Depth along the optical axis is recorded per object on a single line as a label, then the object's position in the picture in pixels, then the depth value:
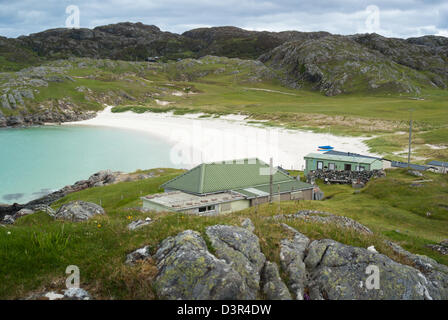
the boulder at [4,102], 164.70
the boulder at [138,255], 11.26
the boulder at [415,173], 49.64
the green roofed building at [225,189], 34.94
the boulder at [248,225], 14.10
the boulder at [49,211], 27.73
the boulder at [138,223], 14.73
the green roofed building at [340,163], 56.19
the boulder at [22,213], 39.32
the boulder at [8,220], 30.98
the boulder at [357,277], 11.24
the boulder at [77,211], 21.77
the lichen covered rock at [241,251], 10.89
